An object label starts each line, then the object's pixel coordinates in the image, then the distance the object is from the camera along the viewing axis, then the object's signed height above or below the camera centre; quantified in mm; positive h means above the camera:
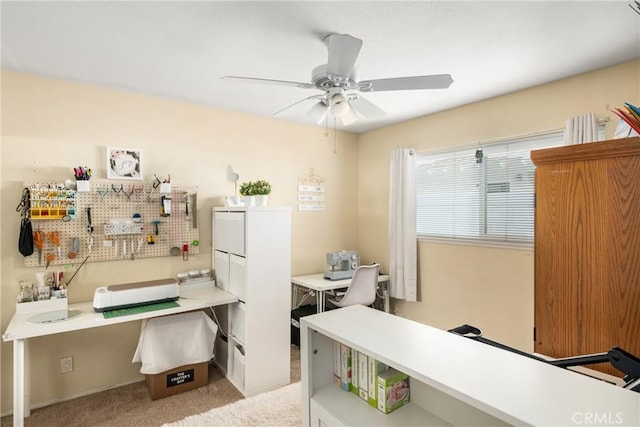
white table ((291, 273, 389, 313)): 3248 -734
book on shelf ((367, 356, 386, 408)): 1294 -648
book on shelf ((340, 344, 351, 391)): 1422 -666
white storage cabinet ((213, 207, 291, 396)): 2662 -700
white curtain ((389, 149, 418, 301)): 3607 -152
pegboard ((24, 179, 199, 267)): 2559 -110
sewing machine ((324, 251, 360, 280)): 3520 -573
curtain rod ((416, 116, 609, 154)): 2567 +628
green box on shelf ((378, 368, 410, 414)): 1250 -678
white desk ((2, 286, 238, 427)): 1950 -721
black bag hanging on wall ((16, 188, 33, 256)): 2398 -122
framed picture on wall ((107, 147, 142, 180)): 2746 +397
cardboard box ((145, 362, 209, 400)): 2590 -1344
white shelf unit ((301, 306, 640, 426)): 793 -461
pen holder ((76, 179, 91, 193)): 2564 +197
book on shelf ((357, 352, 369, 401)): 1336 -665
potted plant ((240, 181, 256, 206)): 2922 +150
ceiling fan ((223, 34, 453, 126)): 1669 +734
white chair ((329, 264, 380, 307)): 3162 -733
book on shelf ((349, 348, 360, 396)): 1391 -673
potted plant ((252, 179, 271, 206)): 2918 +166
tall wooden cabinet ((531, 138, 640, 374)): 928 -110
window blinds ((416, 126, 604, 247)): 2828 +181
